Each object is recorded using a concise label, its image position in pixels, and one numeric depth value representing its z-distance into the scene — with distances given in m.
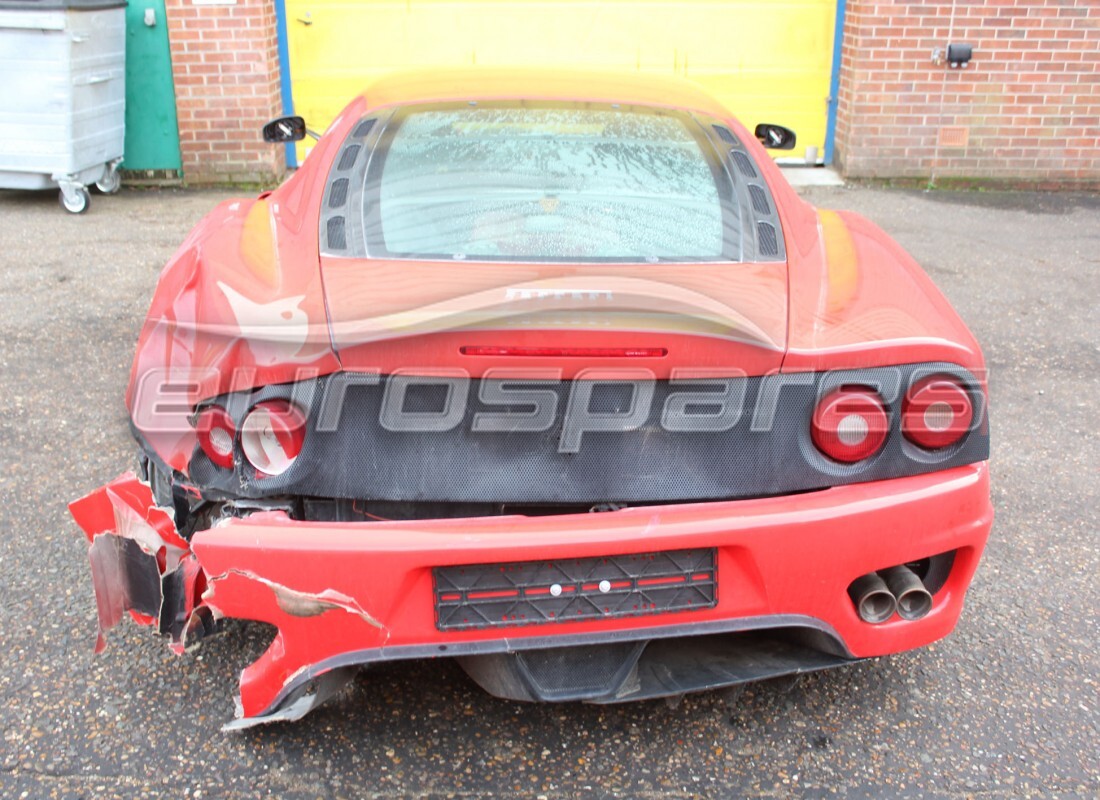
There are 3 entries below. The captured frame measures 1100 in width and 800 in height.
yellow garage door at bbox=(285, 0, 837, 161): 8.16
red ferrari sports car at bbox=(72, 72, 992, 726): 2.08
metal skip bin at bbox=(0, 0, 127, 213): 6.78
